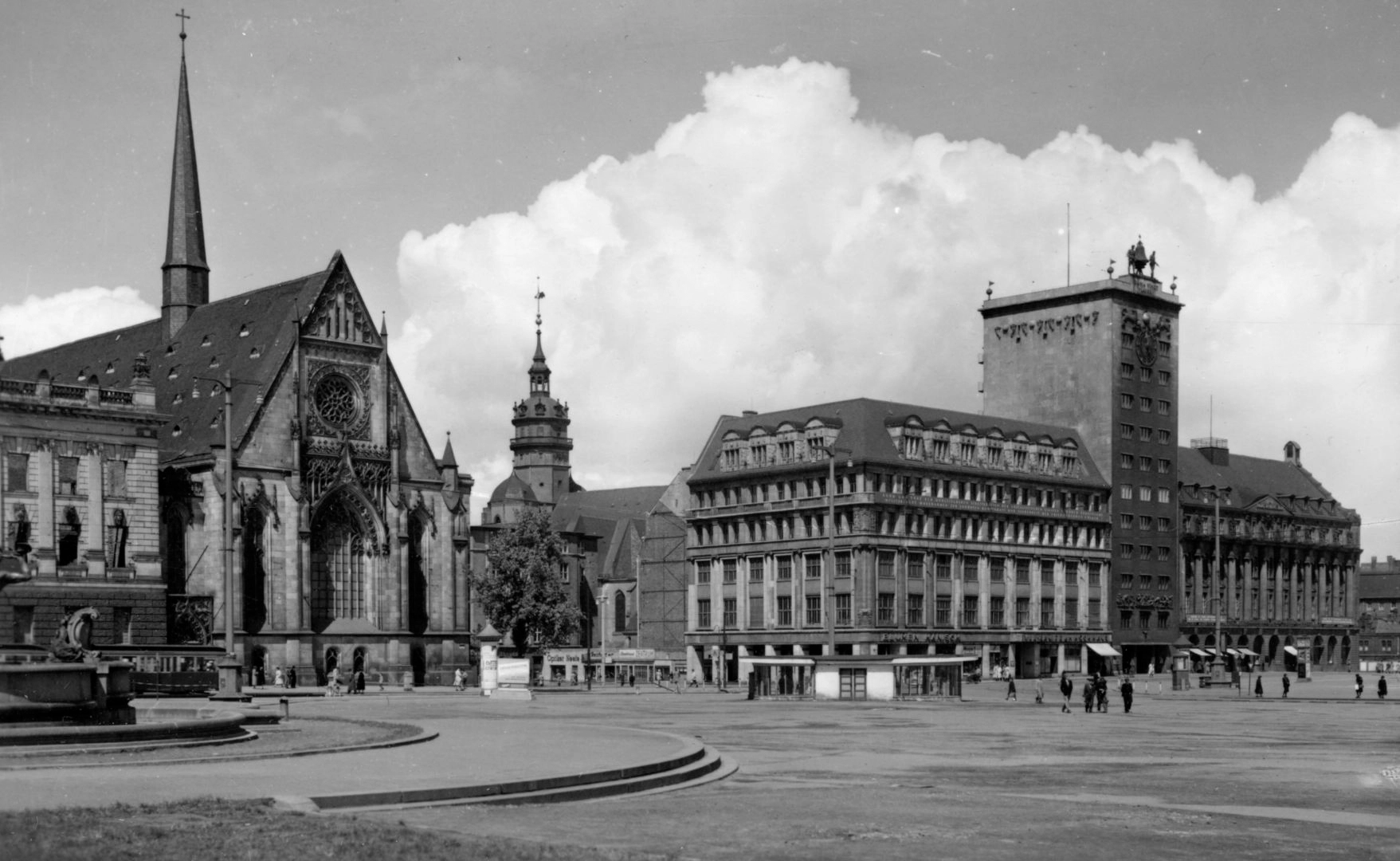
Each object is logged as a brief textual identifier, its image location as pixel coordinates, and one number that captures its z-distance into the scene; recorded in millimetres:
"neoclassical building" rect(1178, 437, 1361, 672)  145500
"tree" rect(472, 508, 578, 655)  113438
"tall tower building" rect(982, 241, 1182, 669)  134625
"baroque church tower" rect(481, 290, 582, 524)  187250
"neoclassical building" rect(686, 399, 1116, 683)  114312
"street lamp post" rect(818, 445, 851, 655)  74750
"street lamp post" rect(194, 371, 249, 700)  51875
